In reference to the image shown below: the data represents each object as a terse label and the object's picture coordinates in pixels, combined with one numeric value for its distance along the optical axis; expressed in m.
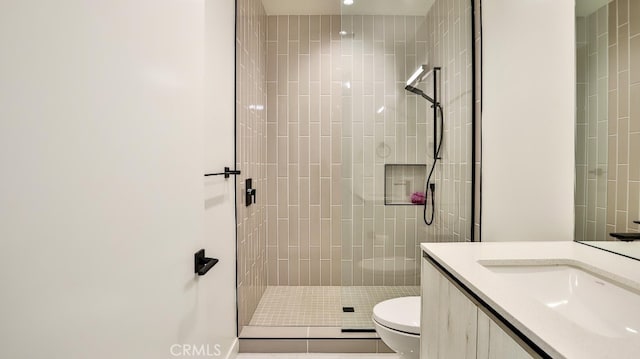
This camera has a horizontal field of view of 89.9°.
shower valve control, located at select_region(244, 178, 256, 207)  2.27
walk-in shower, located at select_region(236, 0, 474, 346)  1.98
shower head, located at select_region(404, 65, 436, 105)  2.03
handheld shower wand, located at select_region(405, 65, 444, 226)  2.02
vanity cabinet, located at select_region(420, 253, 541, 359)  0.74
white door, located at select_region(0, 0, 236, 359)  0.43
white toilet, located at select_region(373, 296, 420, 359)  1.55
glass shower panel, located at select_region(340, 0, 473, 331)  1.99
